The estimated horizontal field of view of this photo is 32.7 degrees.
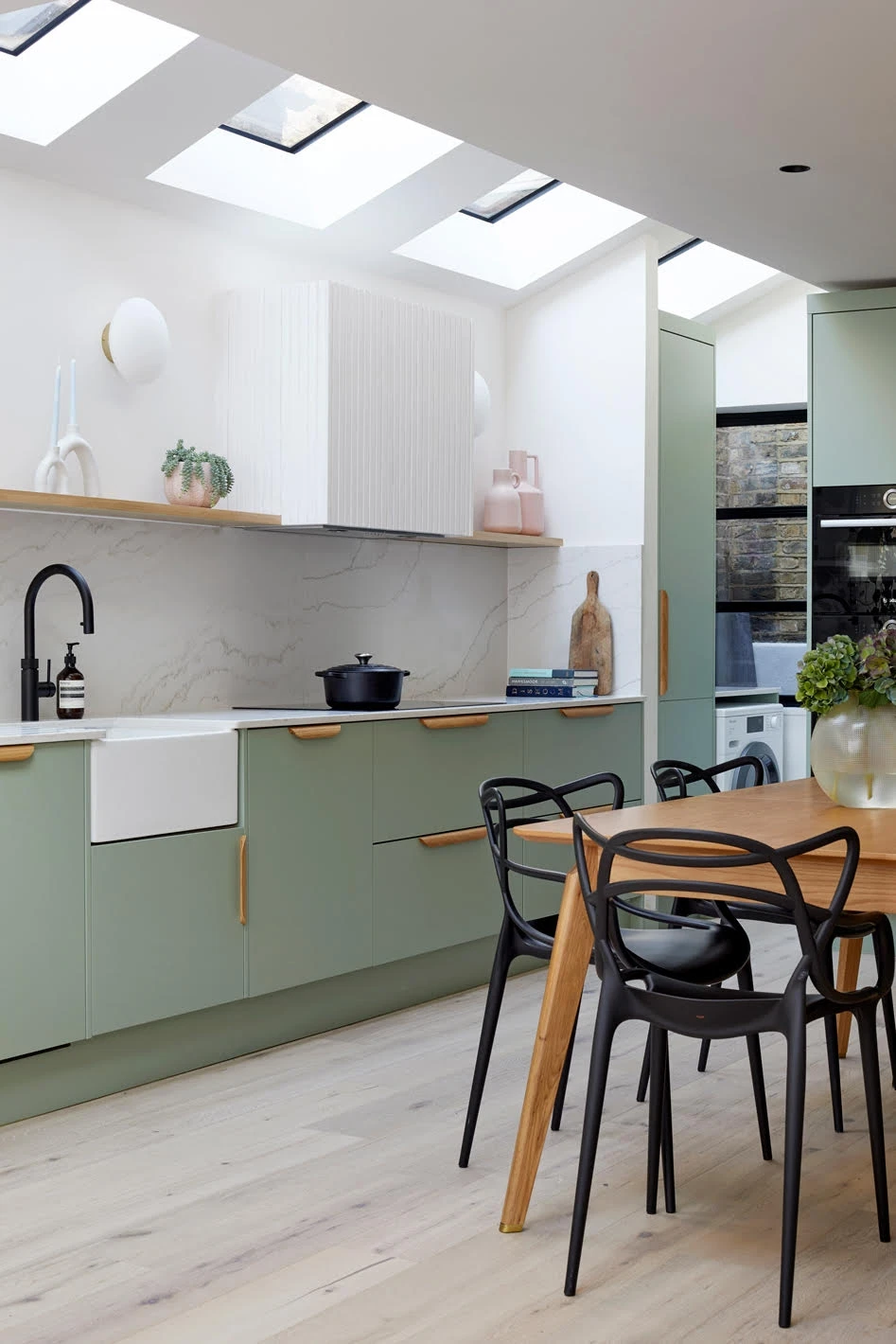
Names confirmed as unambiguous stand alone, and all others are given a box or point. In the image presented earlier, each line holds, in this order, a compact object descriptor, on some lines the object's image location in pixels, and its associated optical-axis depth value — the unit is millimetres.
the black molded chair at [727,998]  2389
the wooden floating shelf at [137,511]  3883
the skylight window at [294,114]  4656
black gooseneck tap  4016
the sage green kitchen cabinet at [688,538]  5934
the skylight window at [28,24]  3971
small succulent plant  4398
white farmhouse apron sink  3627
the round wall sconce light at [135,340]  4320
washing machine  6336
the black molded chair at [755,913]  2998
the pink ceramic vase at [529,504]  5812
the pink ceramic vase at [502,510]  5699
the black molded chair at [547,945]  2967
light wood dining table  2621
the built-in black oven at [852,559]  5594
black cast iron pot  4609
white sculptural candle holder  4082
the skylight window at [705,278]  6750
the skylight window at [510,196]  5578
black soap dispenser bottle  4121
